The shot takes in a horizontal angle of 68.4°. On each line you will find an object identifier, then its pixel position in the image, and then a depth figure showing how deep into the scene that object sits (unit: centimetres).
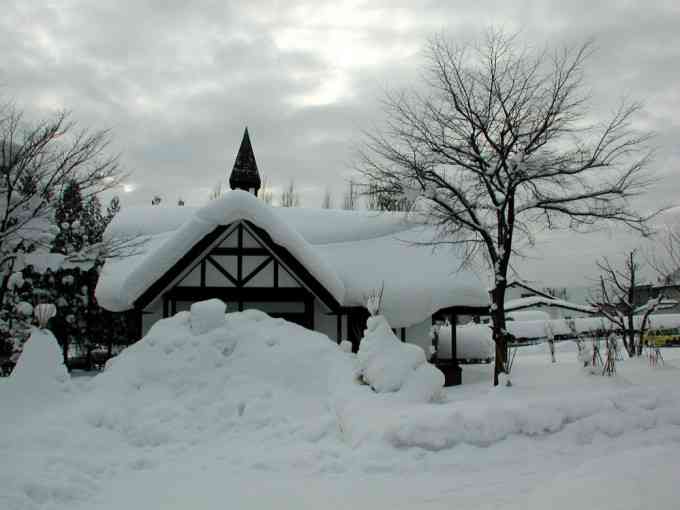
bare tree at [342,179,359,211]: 3955
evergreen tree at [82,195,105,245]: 1953
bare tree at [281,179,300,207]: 4079
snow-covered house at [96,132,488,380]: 1299
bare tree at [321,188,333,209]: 4155
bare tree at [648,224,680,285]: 1691
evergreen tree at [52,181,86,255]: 1788
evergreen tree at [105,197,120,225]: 2212
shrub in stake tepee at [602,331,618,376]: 1024
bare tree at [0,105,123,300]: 1021
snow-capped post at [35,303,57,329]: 855
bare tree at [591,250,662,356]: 1539
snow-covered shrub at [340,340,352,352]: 1046
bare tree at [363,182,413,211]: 1309
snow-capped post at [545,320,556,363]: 1902
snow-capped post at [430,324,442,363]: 1578
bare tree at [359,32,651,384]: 1204
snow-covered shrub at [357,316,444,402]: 777
